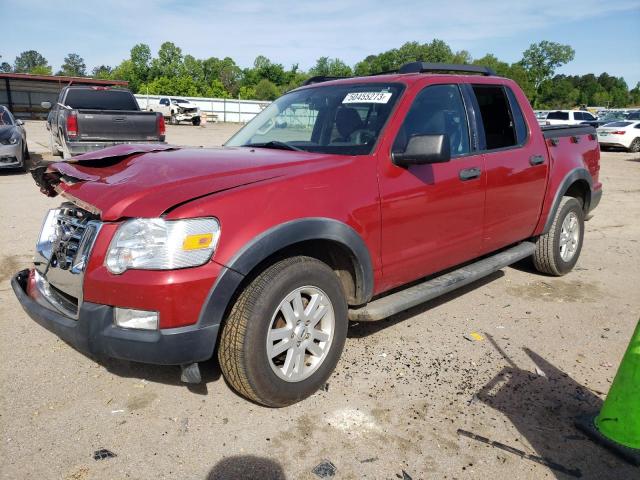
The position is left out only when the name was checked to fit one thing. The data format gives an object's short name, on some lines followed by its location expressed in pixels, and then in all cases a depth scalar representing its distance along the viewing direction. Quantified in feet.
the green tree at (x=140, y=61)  269.27
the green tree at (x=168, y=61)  280.31
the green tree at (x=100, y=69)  422.70
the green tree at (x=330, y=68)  291.17
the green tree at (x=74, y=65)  481.46
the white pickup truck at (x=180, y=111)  117.29
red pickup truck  8.34
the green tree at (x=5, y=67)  404.08
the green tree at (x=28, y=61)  531.91
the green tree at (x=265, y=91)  223.71
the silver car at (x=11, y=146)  36.63
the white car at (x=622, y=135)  73.67
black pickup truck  33.27
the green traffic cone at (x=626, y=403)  8.33
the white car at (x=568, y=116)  88.43
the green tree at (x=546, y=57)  286.05
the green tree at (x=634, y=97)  336.63
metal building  131.13
